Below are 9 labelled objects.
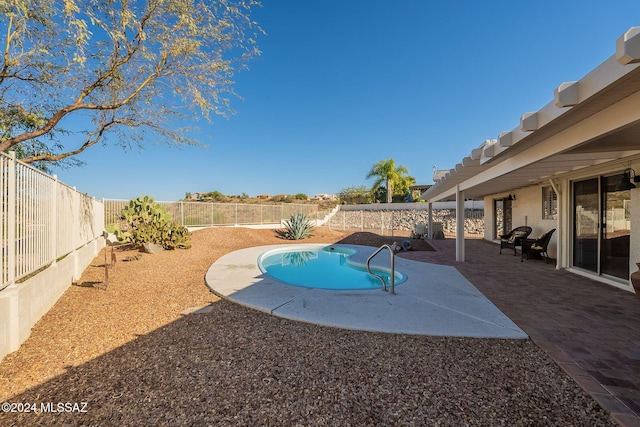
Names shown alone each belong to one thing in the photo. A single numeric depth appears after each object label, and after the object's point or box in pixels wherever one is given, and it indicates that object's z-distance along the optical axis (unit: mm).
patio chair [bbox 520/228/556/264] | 8328
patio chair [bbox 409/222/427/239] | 15031
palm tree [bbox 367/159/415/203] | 35125
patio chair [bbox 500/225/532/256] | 9586
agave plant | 15188
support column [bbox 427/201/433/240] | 15124
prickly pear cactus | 9977
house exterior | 2629
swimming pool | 7168
